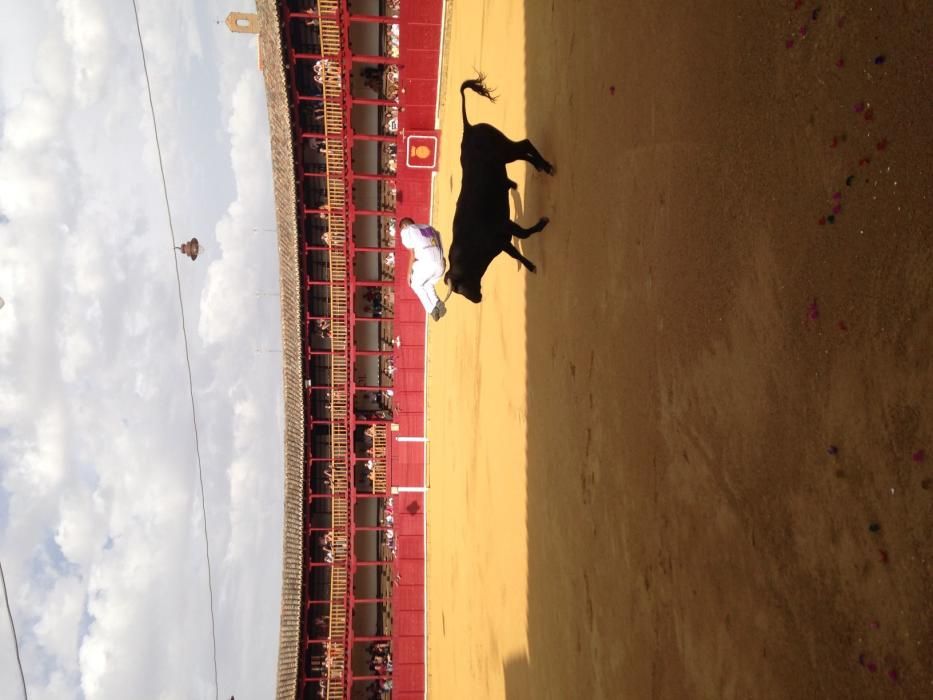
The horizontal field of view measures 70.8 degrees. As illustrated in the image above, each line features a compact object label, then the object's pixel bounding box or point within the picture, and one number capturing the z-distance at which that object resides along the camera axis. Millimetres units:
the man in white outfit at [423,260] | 7297
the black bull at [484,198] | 5941
